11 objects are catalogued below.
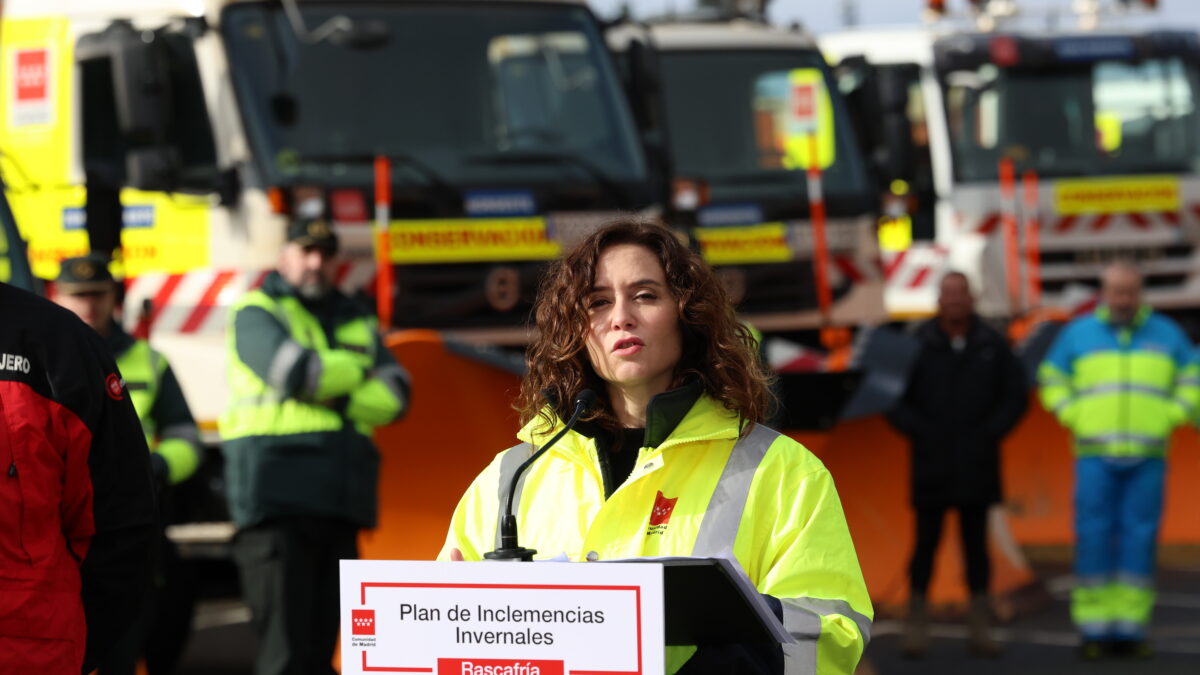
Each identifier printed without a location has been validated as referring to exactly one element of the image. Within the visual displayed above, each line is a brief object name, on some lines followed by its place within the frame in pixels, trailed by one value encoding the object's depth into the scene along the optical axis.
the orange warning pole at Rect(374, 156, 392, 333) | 19.48
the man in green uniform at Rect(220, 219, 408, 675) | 13.97
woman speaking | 6.27
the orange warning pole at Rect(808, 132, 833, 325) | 24.66
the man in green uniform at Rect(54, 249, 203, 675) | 13.89
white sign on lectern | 5.67
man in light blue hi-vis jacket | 19.53
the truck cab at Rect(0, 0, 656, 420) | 18.78
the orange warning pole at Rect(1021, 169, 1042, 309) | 32.00
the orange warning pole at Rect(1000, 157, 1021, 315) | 31.78
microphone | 5.95
